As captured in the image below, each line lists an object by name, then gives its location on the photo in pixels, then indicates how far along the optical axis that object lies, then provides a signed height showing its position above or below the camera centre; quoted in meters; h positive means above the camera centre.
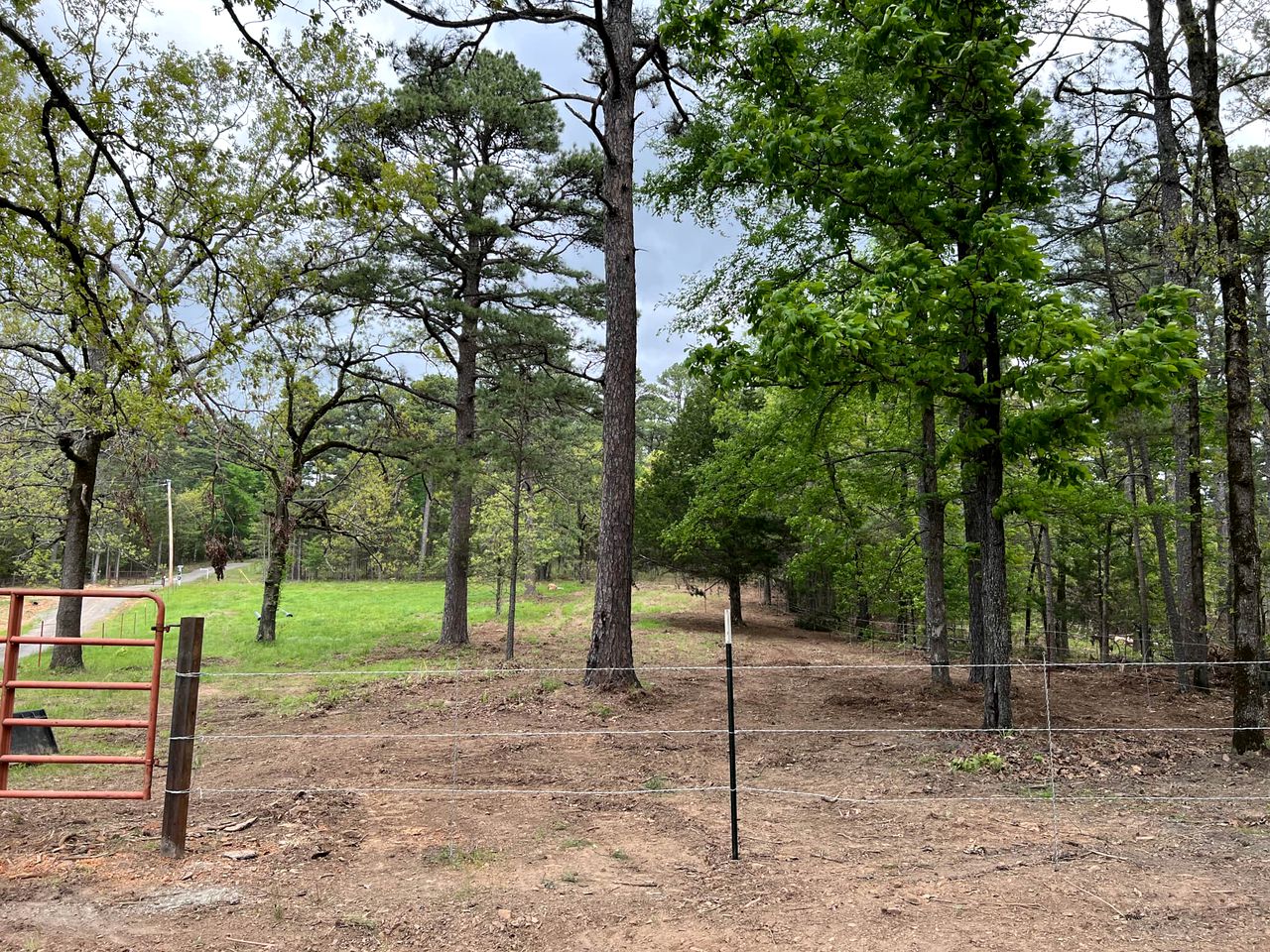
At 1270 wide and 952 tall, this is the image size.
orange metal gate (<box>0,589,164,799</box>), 4.63 -1.24
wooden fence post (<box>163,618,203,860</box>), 4.66 -1.40
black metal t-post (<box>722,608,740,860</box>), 4.65 -1.43
